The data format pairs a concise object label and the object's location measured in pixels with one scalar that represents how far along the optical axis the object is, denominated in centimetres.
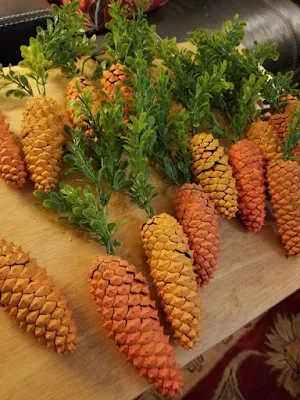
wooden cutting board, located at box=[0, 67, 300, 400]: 65
